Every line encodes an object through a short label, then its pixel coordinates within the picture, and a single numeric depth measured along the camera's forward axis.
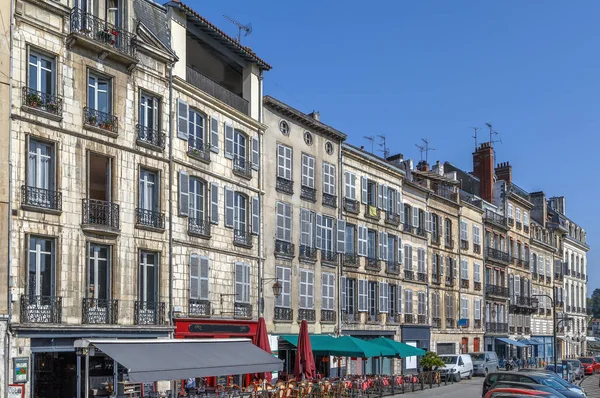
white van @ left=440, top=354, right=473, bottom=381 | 43.62
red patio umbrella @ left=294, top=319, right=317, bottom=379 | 30.61
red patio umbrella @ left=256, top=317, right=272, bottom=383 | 29.12
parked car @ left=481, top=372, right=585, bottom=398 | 24.37
